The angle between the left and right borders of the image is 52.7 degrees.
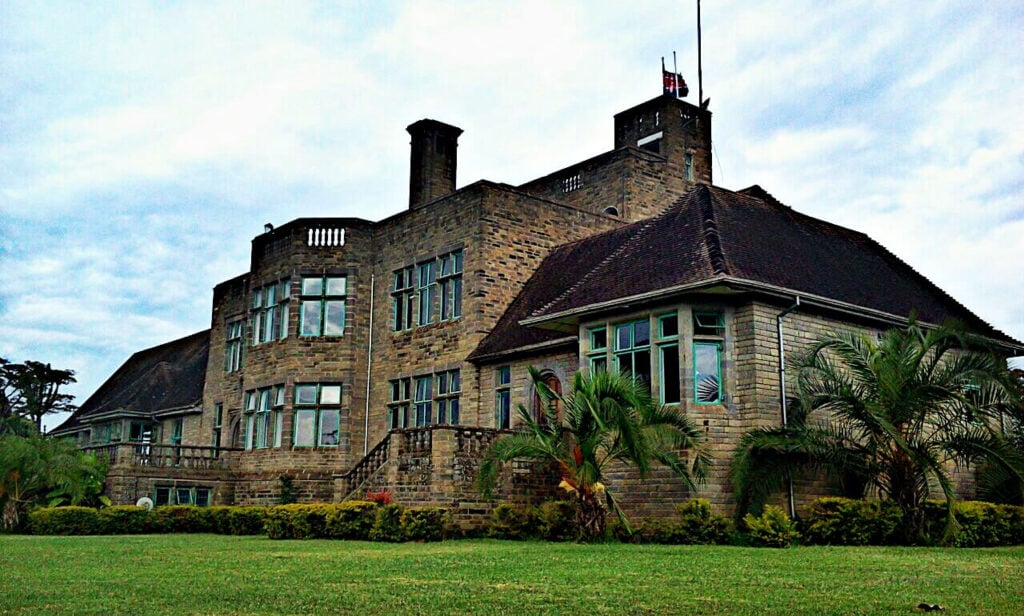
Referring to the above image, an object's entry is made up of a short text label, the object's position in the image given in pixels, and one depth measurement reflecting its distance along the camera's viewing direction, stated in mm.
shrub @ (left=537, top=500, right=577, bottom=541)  19578
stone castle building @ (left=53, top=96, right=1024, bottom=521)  19875
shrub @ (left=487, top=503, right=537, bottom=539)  20172
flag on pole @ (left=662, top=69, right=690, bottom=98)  33625
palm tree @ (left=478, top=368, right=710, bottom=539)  17672
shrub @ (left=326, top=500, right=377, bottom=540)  20656
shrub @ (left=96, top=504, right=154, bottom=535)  26536
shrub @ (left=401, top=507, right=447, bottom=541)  19516
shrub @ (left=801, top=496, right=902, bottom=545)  17094
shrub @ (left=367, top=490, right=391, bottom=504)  21469
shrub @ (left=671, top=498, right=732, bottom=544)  17672
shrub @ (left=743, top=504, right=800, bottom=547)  16812
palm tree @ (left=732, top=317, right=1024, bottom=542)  17031
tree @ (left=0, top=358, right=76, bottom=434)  55750
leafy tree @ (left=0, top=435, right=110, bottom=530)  27875
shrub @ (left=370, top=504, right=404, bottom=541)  19783
